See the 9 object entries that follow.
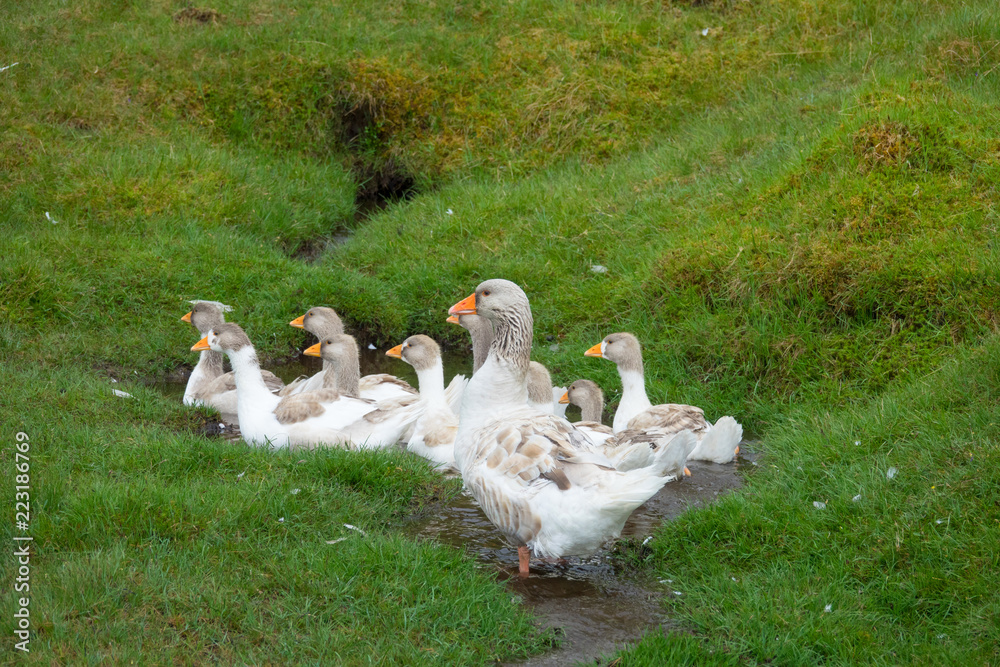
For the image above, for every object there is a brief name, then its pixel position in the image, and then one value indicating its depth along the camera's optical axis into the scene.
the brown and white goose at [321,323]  17.45
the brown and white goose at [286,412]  14.63
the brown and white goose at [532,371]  15.41
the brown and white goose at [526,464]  10.22
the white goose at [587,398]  15.60
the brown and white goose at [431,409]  14.62
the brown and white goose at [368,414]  14.65
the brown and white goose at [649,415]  13.68
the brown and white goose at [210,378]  16.56
